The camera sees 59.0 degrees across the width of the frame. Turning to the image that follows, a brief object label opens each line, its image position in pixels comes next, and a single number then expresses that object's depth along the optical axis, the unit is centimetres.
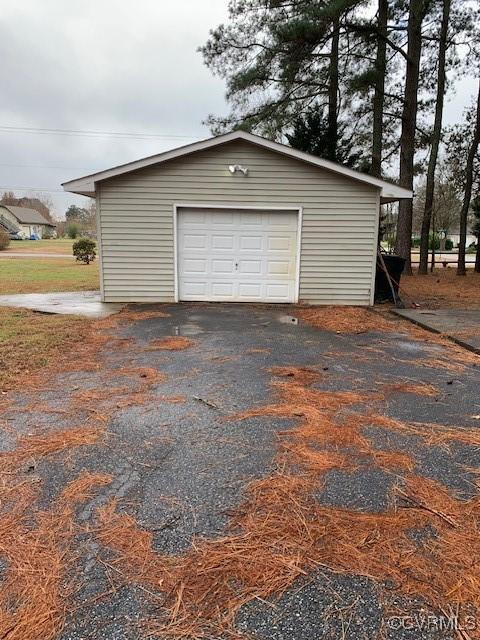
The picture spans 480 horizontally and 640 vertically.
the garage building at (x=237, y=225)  912
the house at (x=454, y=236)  6221
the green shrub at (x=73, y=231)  5743
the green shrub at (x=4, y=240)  3313
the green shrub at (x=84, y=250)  2217
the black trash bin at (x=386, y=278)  1006
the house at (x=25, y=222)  6353
